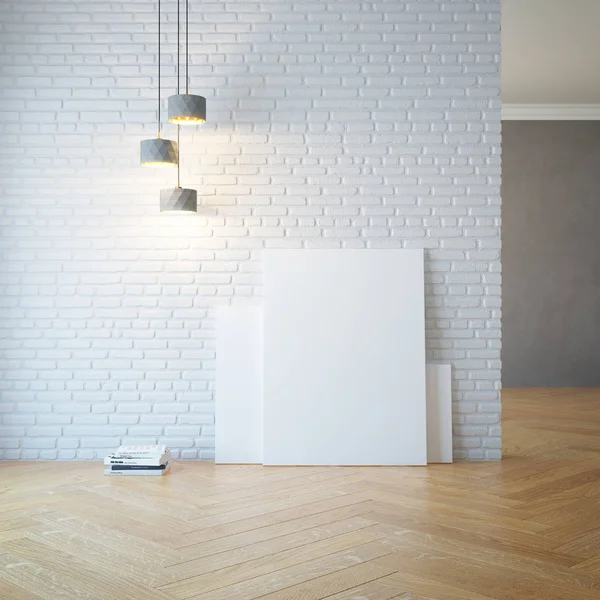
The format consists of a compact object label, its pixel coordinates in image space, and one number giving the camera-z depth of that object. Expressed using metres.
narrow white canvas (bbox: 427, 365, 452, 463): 4.43
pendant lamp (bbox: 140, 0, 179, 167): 4.16
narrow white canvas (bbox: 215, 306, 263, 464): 4.40
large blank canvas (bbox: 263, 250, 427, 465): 4.33
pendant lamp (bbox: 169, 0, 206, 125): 4.11
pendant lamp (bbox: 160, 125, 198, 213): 4.25
